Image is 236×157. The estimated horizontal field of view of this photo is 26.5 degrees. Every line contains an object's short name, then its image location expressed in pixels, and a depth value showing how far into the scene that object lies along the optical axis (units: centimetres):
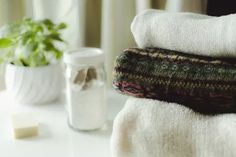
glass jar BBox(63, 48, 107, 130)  91
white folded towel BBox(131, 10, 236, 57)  70
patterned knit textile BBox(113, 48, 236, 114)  69
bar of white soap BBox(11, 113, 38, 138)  90
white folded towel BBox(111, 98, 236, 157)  68
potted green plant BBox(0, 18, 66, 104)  102
